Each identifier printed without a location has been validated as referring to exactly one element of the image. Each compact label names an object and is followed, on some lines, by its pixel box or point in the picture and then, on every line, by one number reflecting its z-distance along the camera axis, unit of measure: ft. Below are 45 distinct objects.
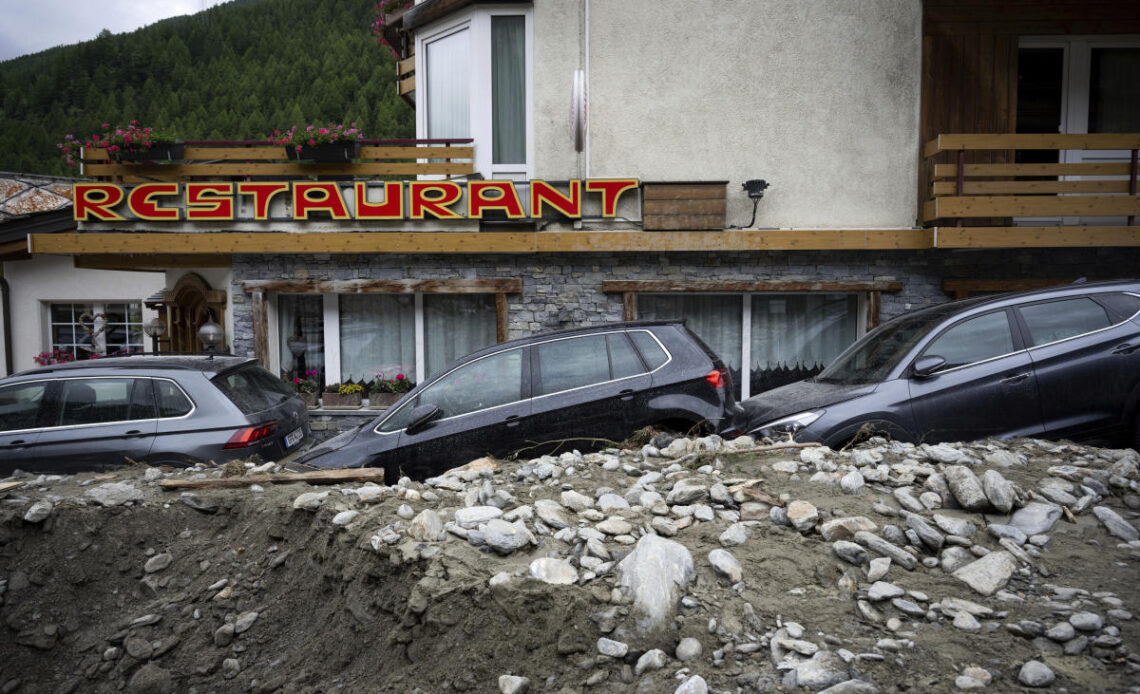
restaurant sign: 33.83
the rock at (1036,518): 11.80
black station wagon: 19.75
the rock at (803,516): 11.97
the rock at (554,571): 10.54
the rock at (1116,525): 11.53
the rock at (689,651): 9.18
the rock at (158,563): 14.01
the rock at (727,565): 10.57
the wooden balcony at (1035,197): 31.40
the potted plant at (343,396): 35.25
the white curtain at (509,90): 36.40
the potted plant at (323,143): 34.96
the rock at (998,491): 12.32
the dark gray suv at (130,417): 21.79
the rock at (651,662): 9.08
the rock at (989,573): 10.19
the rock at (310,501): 14.20
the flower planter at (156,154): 35.60
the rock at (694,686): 8.47
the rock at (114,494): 15.29
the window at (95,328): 50.83
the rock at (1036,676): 8.12
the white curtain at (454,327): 36.37
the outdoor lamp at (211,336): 35.65
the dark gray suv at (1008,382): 19.03
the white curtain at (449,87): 37.86
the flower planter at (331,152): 35.50
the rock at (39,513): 14.66
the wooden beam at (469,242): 32.99
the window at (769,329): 35.76
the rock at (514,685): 9.27
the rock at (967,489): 12.50
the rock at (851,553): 10.93
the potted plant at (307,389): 35.60
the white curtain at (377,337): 36.63
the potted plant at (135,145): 35.01
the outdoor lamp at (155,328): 40.01
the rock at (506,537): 11.62
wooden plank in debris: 16.17
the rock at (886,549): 10.87
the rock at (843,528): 11.60
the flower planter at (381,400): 35.35
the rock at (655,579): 9.73
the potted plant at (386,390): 35.47
